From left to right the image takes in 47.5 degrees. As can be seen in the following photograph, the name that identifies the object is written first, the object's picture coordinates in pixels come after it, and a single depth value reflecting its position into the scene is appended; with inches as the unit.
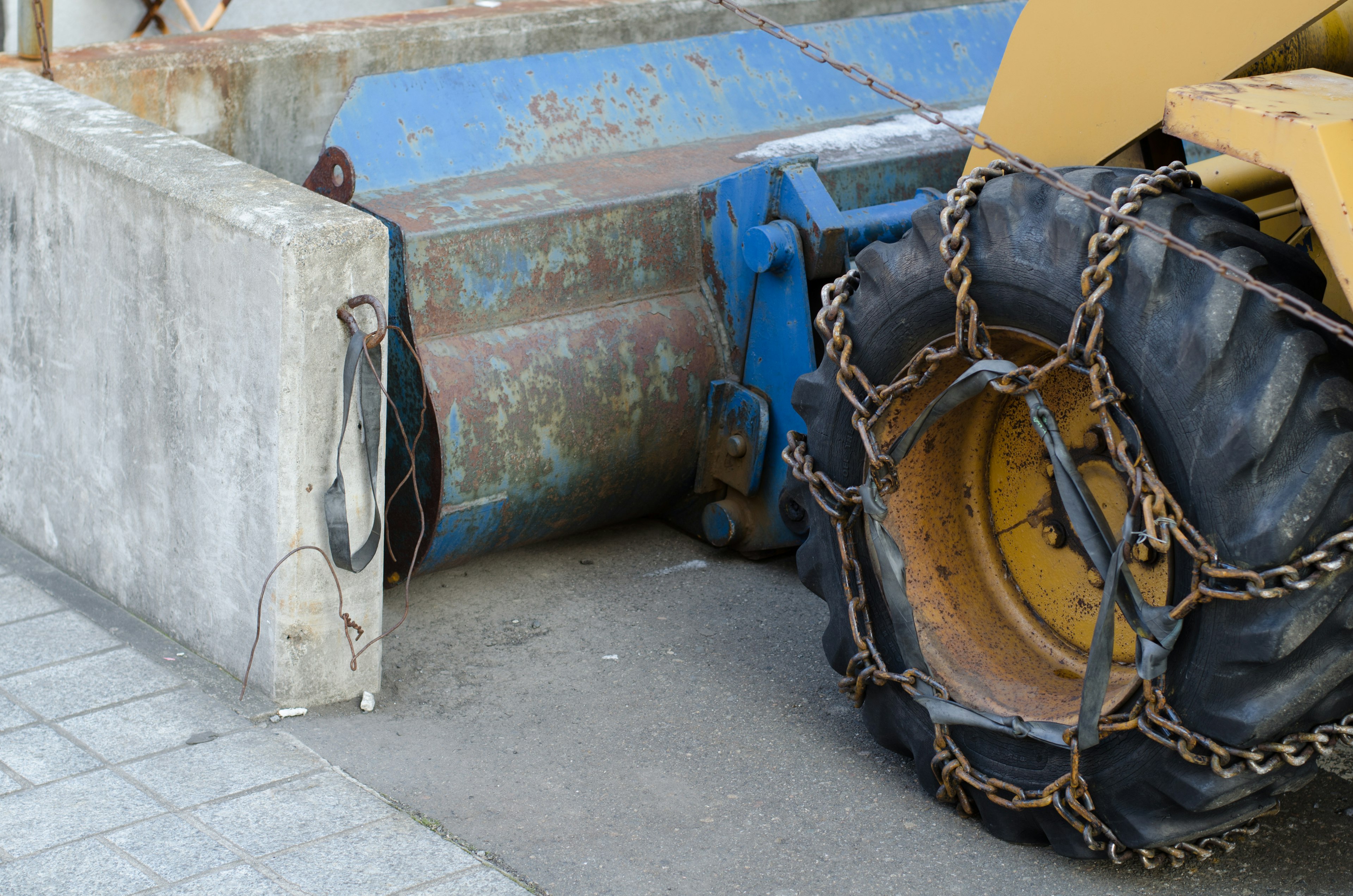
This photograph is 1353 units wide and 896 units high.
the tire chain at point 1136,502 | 98.7
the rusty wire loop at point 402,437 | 121.8
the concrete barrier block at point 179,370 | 122.1
